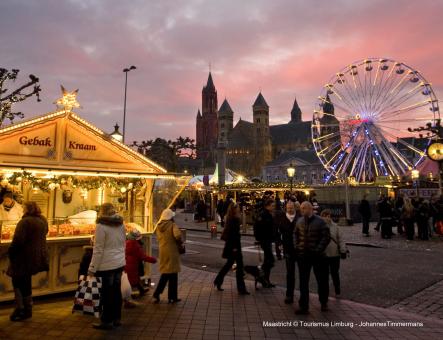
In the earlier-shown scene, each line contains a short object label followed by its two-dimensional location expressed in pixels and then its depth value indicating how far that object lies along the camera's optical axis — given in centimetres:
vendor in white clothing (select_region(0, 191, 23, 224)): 725
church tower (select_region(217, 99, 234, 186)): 12882
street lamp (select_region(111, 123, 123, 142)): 1230
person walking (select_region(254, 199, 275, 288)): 892
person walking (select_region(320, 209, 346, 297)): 766
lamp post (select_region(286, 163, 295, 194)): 2426
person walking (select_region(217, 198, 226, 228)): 2267
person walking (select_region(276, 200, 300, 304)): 721
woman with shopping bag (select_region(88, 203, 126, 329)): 560
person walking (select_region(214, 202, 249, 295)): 791
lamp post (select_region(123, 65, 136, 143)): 2927
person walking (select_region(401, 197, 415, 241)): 1684
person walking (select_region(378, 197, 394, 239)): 1738
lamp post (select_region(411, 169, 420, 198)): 2882
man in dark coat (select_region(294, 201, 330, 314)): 652
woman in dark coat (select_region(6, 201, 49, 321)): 594
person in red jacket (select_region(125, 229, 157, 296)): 716
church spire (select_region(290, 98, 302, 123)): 16130
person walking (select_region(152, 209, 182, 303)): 712
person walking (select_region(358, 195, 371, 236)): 1842
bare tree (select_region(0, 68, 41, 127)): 2005
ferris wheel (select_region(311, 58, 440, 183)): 2984
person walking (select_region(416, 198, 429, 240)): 1672
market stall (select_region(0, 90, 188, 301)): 735
